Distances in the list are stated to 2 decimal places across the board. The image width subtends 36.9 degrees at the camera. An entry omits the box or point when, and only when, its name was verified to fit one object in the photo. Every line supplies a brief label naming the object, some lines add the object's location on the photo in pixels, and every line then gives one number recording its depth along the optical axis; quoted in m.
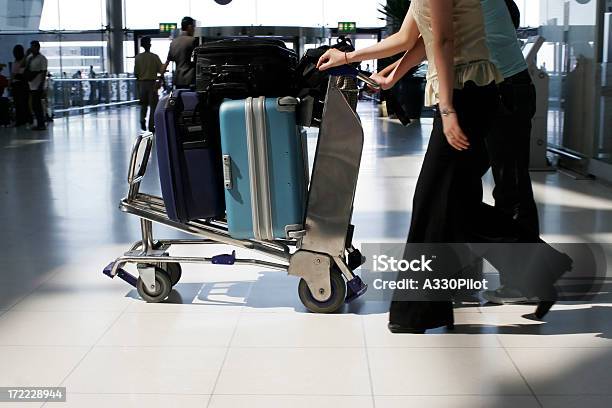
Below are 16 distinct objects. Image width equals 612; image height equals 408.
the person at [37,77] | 14.17
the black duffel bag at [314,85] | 3.24
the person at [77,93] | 18.59
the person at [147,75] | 13.72
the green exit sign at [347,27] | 24.91
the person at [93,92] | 19.81
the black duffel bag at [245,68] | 3.29
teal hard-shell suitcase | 3.23
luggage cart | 3.23
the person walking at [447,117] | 2.88
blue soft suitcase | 3.29
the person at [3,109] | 14.67
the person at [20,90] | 14.70
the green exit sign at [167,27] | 24.81
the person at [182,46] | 9.49
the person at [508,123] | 3.23
